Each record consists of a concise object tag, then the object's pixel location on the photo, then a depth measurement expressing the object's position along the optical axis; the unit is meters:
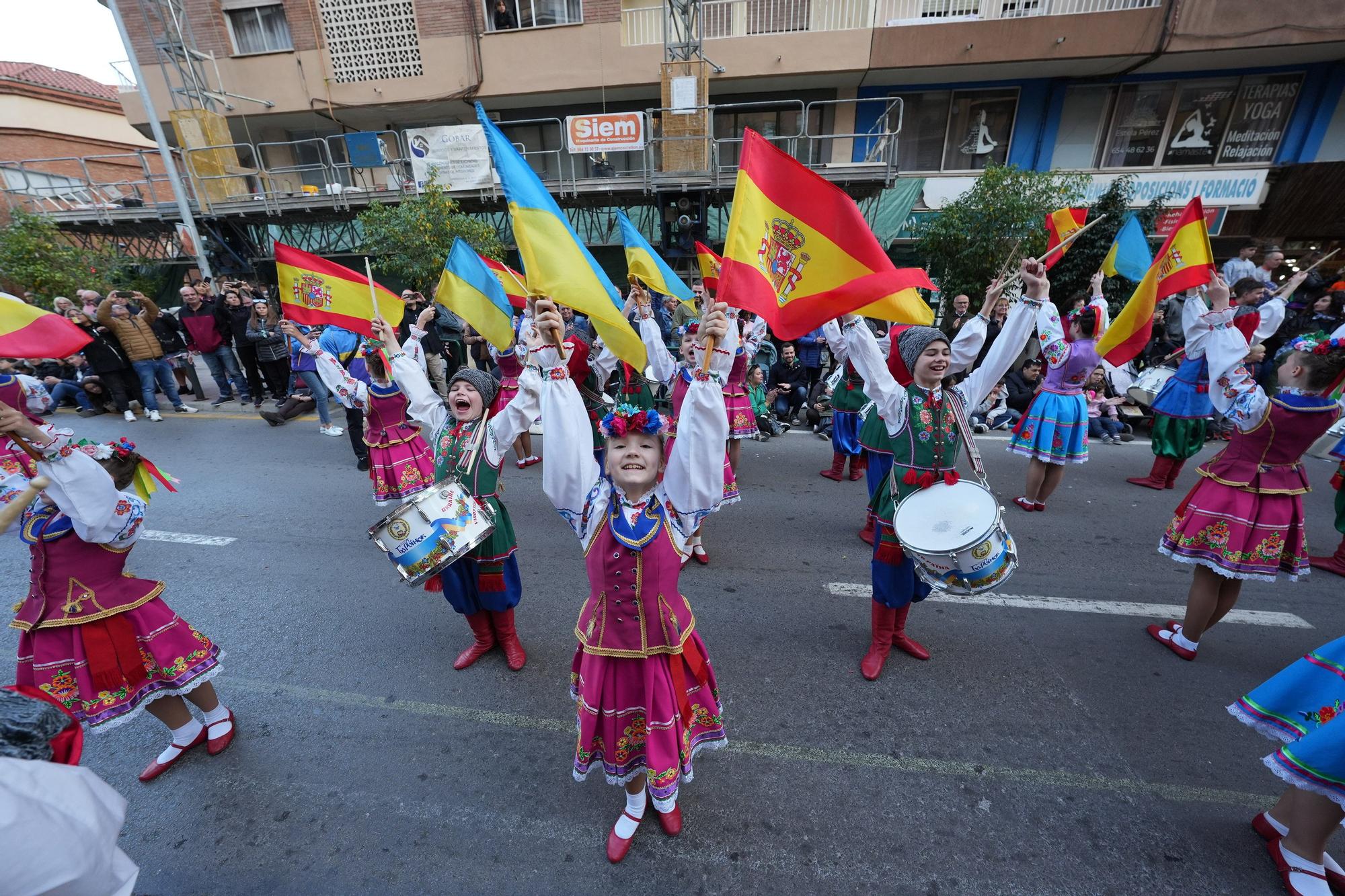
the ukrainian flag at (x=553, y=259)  2.42
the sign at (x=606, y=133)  12.17
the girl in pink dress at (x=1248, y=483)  3.18
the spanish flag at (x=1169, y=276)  4.17
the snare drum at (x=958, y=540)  2.73
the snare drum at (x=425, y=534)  2.93
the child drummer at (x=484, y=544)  3.40
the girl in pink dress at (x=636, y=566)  2.18
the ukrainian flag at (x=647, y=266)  4.94
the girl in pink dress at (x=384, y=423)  5.11
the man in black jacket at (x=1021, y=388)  8.83
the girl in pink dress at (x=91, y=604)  2.46
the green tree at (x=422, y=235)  10.69
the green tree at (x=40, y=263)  11.35
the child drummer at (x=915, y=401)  3.13
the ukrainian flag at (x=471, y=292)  4.30
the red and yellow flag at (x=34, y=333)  2.75
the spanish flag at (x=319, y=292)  4.75
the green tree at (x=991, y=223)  10.66
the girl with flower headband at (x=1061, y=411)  5.71
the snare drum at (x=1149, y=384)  8.02
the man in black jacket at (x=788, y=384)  8.94
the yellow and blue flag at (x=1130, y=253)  5.55
